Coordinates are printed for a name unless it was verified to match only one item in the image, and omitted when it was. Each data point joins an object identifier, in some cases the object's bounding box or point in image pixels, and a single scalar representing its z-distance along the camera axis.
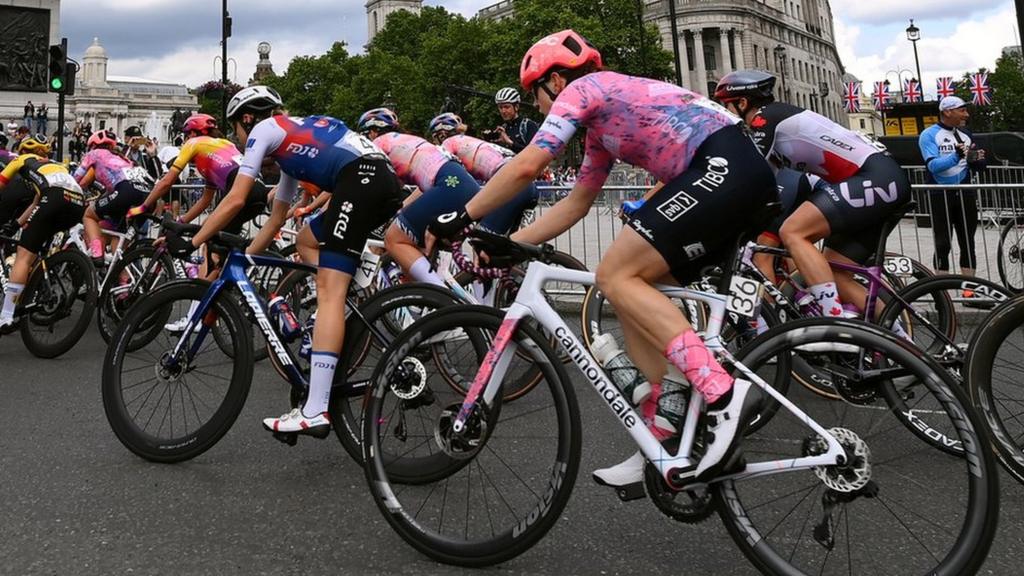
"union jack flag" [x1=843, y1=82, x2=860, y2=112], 45.41
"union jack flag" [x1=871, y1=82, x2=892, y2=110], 38.45
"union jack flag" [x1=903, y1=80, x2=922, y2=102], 34.12
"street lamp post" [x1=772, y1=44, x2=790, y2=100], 95.80
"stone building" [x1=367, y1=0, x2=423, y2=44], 137.12
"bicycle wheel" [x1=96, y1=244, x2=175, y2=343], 6.61
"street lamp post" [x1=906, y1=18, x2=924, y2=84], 47.25
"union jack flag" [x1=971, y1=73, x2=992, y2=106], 35.31
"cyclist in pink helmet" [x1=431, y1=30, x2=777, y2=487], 2.63
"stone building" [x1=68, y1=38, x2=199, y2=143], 107.50
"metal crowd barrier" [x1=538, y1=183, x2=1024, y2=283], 8.38
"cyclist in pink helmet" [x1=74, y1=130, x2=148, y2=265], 8.36
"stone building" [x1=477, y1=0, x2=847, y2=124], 89.56
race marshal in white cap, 8.28
